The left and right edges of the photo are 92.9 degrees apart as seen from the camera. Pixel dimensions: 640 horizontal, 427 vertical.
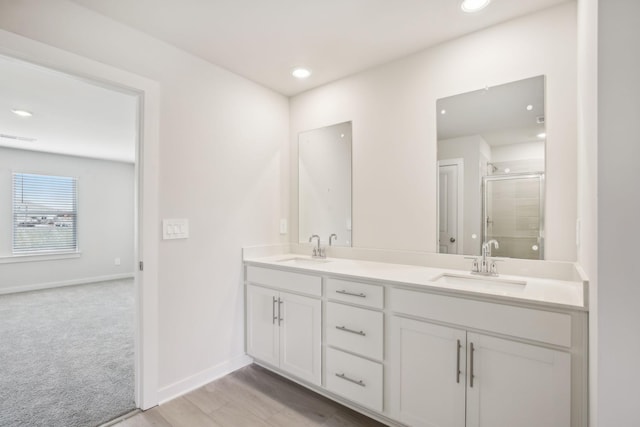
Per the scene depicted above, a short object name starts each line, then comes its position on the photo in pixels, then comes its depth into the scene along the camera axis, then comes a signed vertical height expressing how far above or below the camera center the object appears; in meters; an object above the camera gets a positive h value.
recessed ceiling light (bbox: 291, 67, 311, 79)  2.47 +1.16
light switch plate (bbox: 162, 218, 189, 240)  2.07 -0.11
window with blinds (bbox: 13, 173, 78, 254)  5.07 -0.03
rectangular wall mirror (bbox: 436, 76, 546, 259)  1.82 +0.28
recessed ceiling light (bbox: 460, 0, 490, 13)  1.68 +1.17
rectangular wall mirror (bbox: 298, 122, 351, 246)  2.65 +0.27
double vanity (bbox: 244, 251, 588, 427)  1.30 -0.68
